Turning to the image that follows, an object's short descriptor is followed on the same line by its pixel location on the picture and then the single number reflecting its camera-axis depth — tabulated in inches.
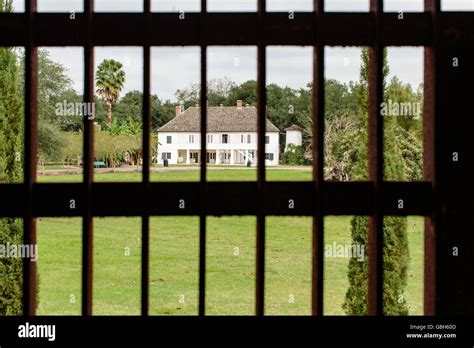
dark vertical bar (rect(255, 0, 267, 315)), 79.7
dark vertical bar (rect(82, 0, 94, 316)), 79.9
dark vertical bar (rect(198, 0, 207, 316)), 78.0
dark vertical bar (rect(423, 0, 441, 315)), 83.1
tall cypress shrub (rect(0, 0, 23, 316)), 203.3
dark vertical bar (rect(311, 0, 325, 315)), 80.0
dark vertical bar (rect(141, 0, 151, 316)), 79.0
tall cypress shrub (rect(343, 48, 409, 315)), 216.6
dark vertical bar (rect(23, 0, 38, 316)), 80.6
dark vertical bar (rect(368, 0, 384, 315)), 81.1
